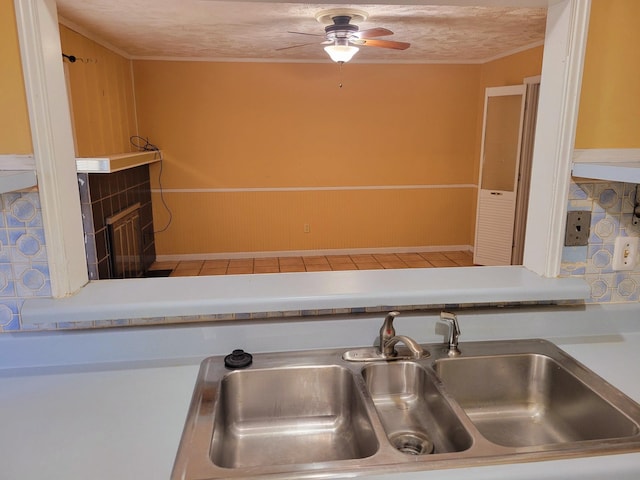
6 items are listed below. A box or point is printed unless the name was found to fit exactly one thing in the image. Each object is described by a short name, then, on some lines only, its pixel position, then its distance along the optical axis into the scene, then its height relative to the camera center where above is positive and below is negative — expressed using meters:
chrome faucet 1.25 -0.53
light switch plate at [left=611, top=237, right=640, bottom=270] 1.44 -0.33
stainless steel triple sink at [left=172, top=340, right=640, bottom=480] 1.09 -0.67
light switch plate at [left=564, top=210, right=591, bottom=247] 1.41 -0.25
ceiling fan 3.30 +0.85
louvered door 4.64 -0.28
